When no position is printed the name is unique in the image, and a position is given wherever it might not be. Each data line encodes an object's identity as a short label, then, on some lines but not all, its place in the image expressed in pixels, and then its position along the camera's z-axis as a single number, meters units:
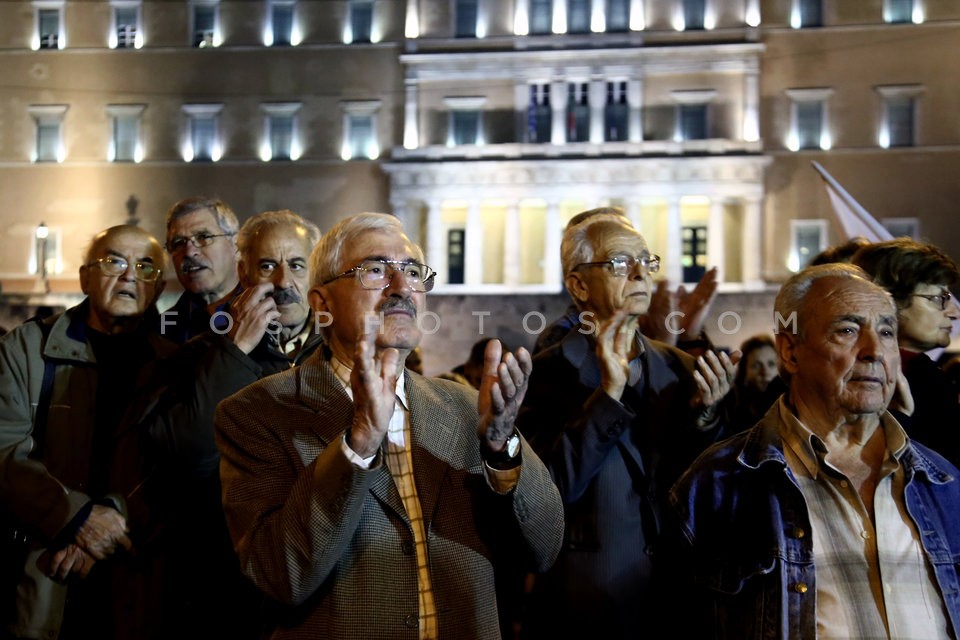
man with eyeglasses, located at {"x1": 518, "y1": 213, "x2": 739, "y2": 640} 3.56
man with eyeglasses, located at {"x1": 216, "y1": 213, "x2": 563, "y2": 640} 2.56
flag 8.82
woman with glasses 4.03
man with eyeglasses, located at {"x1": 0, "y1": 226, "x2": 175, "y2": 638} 3.58
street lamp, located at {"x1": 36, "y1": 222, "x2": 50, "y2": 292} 30.63
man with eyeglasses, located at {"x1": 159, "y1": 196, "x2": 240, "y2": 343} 4.57
